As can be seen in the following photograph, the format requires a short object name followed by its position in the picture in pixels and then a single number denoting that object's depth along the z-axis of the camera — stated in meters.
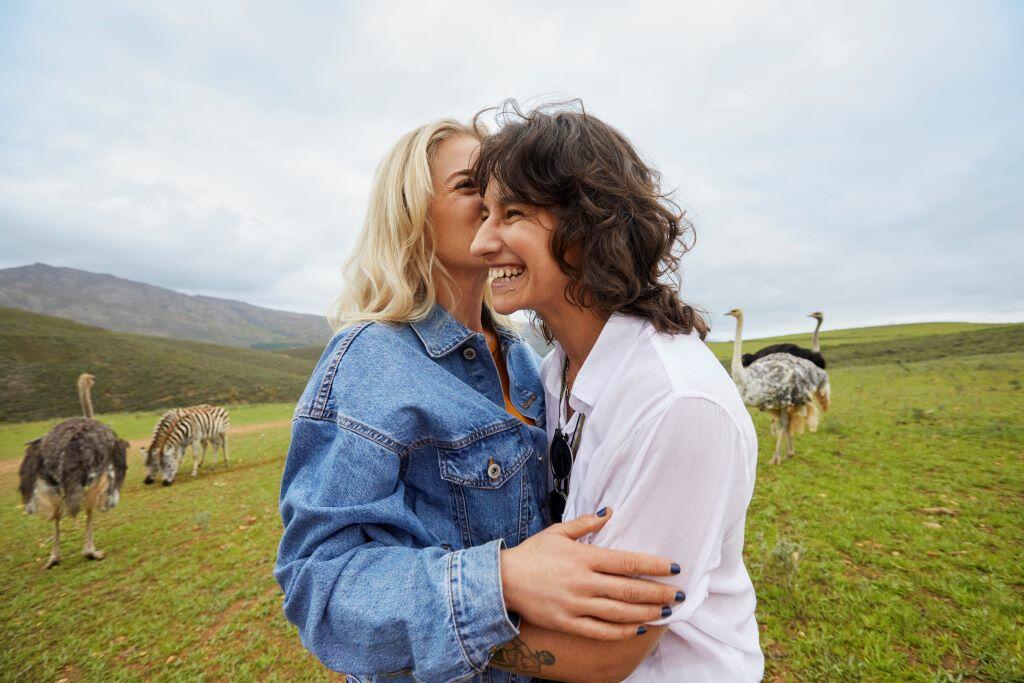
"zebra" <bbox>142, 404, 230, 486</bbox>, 11.98
